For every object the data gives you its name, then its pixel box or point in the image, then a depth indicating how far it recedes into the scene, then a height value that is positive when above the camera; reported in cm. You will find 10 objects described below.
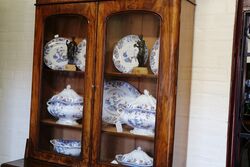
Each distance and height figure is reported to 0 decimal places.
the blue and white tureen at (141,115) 167 -22
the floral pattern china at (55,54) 198 +7
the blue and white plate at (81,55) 189 +7
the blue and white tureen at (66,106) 191 -22
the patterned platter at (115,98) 179 -15
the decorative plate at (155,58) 165 +6
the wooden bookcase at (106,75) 158 -3
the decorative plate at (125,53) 178 +9
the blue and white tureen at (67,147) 187 -44
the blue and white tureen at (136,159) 167 -45
